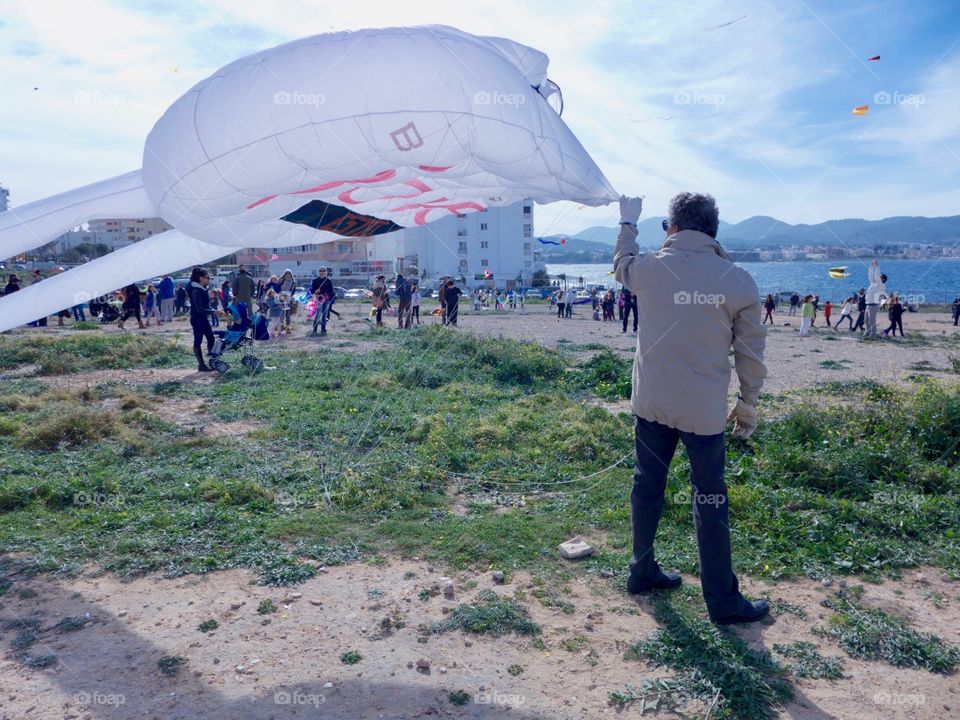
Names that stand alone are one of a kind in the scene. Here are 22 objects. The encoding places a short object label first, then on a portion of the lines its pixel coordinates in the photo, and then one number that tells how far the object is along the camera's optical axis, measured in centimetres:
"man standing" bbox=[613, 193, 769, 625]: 355
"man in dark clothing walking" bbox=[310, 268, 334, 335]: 1728
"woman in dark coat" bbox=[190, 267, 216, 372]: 1169
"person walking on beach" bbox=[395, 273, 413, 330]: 2067
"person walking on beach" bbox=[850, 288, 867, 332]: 2474
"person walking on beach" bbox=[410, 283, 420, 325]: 2061
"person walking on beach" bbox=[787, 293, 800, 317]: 3722
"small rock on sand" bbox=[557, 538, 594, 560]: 457
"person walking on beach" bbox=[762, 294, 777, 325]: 2841
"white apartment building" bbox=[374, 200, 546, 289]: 7988
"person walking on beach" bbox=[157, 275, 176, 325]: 2229
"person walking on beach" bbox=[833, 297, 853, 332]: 2550
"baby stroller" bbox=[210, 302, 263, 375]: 1227
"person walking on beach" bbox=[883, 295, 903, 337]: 2183
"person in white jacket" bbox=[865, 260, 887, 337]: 2022
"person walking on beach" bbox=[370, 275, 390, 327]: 1984
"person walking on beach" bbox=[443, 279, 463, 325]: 2075
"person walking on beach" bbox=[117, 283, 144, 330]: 2083
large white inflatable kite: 454
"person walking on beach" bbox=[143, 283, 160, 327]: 2279
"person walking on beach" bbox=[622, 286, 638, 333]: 2311
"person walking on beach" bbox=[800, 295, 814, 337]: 2281
